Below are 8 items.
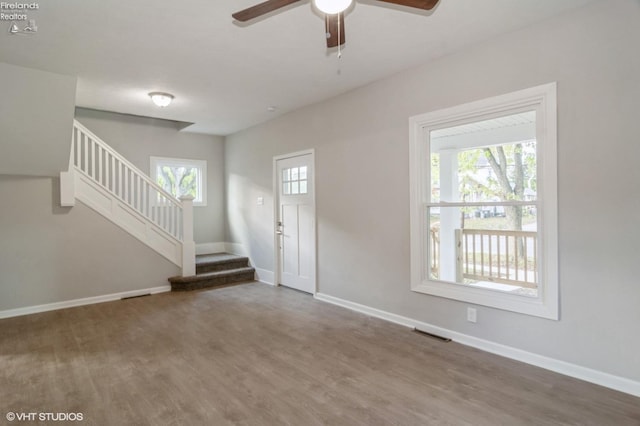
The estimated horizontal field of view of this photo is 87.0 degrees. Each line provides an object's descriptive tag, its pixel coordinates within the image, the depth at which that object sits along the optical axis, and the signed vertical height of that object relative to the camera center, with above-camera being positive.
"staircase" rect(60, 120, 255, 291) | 4.64 -0.03
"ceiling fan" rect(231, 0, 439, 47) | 1.88 +1.17
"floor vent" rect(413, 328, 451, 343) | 3.33 -1.28
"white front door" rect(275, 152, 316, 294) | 5.07 -0.18
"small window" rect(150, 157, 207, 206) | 6.43 +0.72
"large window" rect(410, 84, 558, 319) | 2.75 +0.12
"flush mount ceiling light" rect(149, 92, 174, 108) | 4.36 +1.49
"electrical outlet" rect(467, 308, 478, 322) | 3.17 -1.00
